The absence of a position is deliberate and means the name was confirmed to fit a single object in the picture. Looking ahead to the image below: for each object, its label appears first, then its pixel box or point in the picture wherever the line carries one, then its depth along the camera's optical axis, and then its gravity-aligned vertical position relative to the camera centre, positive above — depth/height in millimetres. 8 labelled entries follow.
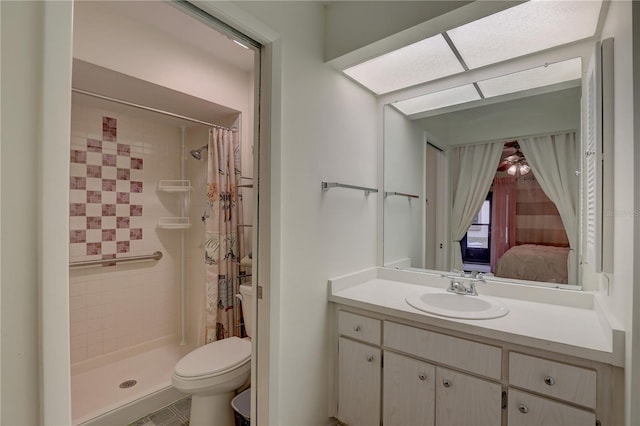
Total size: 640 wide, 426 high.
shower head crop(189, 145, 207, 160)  2768 +565
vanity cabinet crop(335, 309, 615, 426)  1055 -714
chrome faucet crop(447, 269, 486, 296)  1647 -403
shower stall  1839 +54
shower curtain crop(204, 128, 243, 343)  2363 -200
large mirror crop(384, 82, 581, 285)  1557 +174
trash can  1608 -1131
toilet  1634 -973
